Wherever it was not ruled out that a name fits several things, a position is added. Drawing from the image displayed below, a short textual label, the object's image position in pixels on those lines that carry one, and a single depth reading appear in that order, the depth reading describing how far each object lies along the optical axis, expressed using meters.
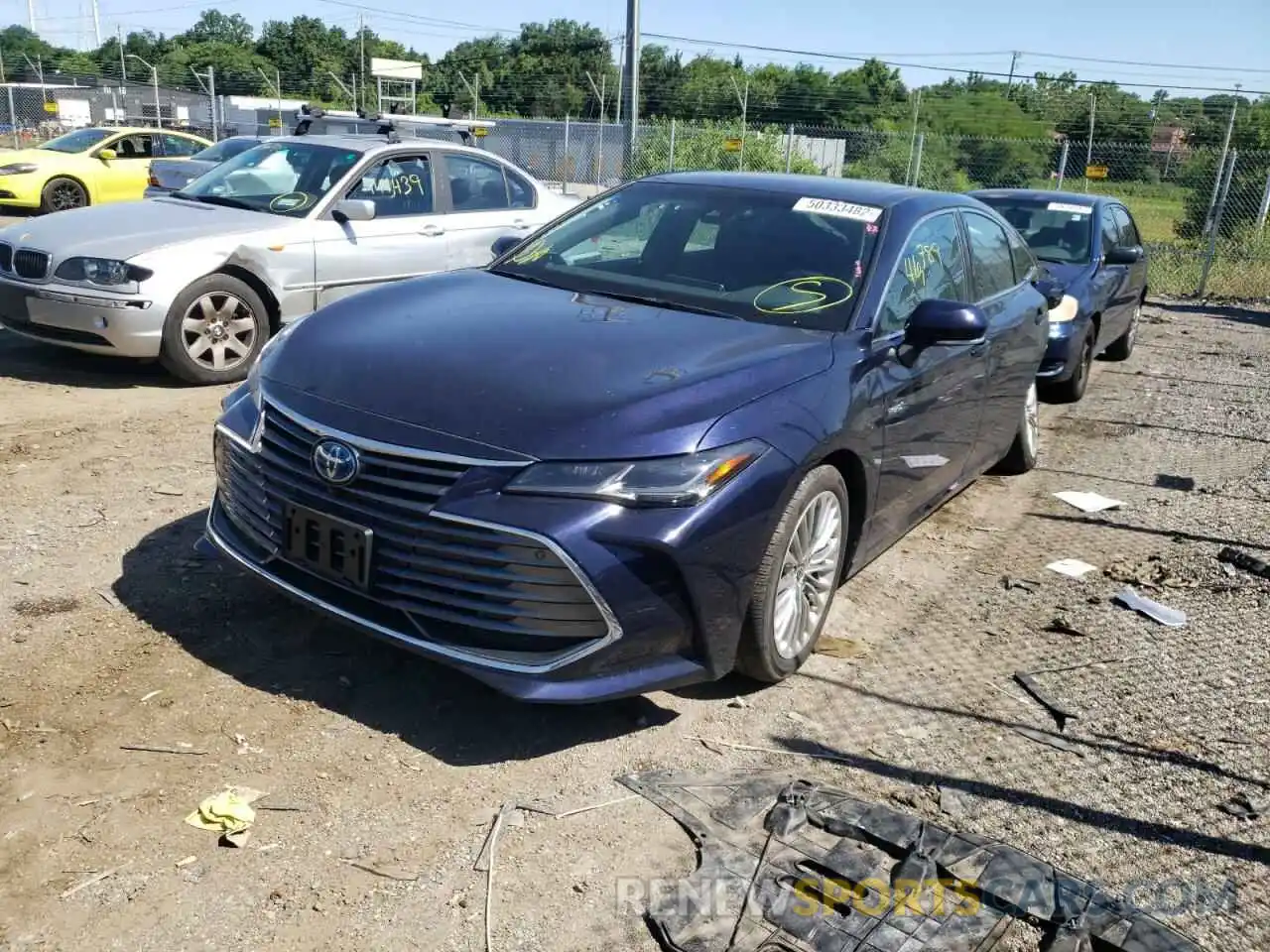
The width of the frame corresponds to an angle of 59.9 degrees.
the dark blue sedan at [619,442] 3.09
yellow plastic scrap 2.87
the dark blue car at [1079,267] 8.52
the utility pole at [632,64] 18.32
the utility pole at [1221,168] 16.00
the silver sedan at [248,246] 6.73
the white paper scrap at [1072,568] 5.26
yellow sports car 16.20
